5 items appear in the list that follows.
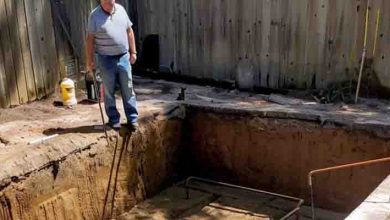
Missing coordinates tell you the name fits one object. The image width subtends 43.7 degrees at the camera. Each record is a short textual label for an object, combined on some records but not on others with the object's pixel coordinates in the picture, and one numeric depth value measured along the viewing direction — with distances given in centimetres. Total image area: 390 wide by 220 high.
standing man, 516
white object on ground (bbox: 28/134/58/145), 507
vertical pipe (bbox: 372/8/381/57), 611
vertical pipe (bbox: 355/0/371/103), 616
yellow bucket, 639
